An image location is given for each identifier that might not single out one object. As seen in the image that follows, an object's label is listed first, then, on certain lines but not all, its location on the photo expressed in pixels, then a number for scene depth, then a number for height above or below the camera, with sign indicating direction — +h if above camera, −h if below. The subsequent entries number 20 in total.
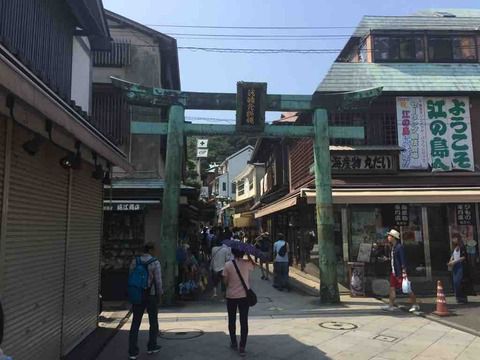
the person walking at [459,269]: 12.17 -0.85
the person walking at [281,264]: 15.01 -0.86
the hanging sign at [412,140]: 16.20 +3.34
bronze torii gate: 12.47 +3.07
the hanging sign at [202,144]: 54.97 +11.25
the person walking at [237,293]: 7.47 -0.87
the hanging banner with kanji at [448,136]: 16.25 +3.48
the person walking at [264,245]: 18.08 -0.26
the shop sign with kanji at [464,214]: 15.98 +0.76
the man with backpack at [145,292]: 7.10 -0.81
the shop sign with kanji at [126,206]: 13.24 +0.92
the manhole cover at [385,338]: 8.28 -1.80
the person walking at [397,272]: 11.20 -0.83
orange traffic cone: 10.48 -1.51
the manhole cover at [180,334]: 8.59 -1.78
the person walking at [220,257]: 11.55 -0.45
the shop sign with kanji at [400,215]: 15.79 +0.74
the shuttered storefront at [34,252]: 5.13 -0.15
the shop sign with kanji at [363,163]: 16.05 +2.53
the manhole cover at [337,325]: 9.29 -1.77
